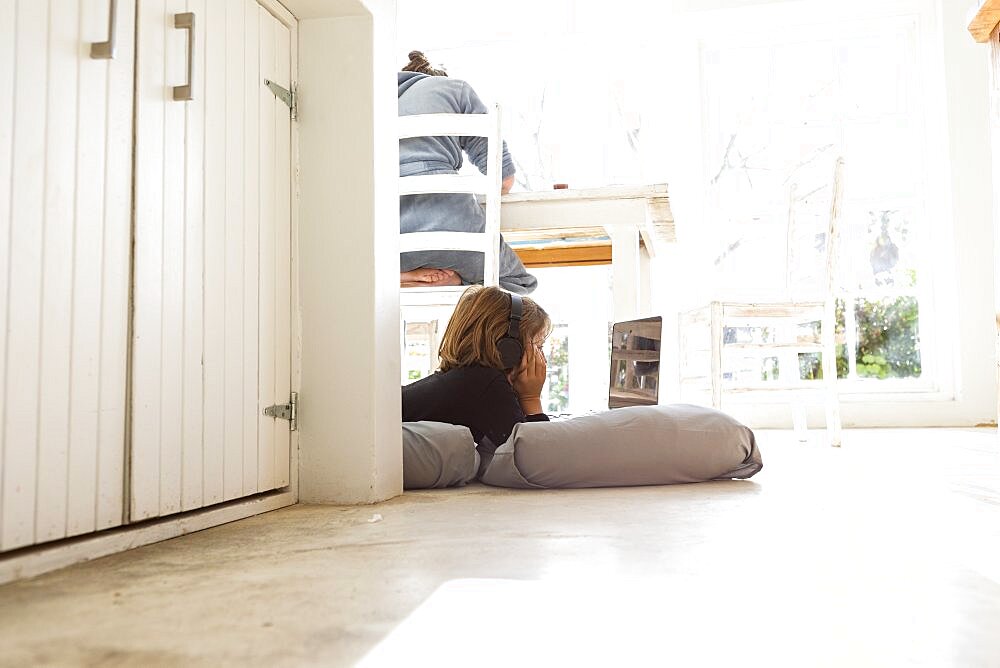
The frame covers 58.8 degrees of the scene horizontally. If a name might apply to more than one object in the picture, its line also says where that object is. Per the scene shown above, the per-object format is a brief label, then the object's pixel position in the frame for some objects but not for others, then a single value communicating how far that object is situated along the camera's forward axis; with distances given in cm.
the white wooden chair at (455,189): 262
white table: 276
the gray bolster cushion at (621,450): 195
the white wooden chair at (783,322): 310
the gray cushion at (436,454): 198
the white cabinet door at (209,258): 129
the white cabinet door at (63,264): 103
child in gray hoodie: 274
